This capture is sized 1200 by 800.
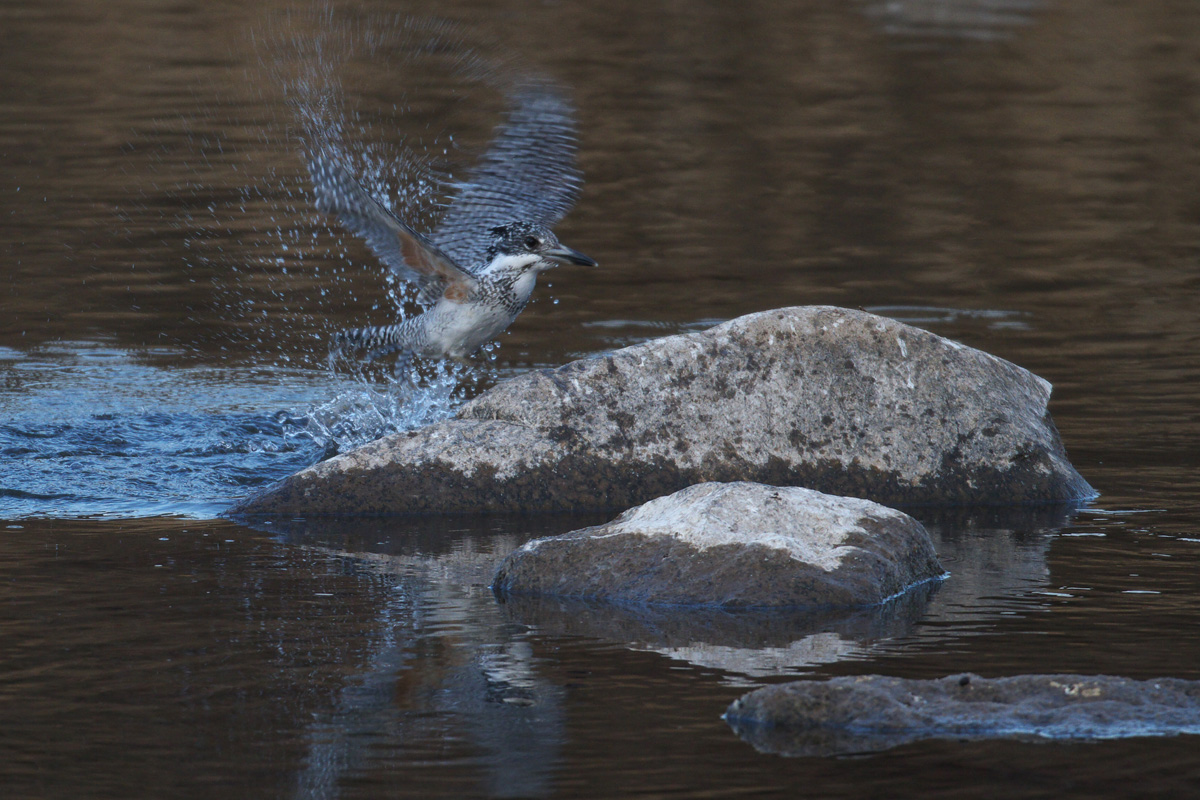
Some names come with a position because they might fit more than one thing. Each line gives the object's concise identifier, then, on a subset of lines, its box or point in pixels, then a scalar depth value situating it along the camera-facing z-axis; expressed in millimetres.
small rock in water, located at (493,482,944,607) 10906
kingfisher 16359
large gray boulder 13953
